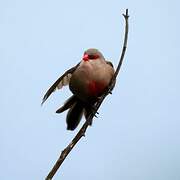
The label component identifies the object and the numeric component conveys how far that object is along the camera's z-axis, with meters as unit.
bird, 5.28
